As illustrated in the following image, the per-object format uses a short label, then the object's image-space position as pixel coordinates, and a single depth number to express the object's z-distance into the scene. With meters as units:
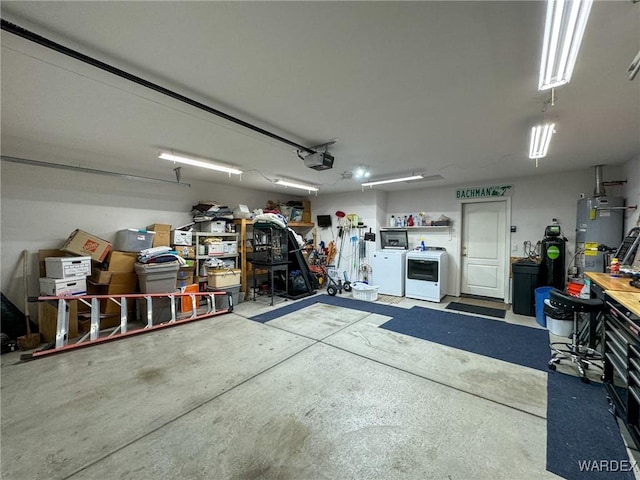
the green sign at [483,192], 5.06
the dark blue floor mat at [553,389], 1.55
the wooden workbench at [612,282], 2.20
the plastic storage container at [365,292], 5.40
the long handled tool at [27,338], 3.11
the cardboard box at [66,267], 3.29
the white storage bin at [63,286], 3.24
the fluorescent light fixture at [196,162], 3.36
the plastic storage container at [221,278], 4.88
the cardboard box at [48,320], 3.30
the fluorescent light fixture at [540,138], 2.43
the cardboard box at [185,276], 4.67
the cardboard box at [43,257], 3.49
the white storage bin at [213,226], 5.16
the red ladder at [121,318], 3.03
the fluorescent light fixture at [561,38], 1.04
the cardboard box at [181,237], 4.64
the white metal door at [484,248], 5.17
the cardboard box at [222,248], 5.08
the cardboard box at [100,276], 3.81
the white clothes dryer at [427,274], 5.22
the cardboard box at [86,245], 3.58
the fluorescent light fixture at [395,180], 4.59
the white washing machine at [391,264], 5.71
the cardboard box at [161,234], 4.48
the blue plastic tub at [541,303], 3.87
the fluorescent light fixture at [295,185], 5.08
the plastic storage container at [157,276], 3.93
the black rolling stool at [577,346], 2.39
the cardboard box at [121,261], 3.90
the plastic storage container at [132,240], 4.09
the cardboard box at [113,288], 3.85
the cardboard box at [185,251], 4.67
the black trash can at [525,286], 4.29
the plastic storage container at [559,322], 3.46
